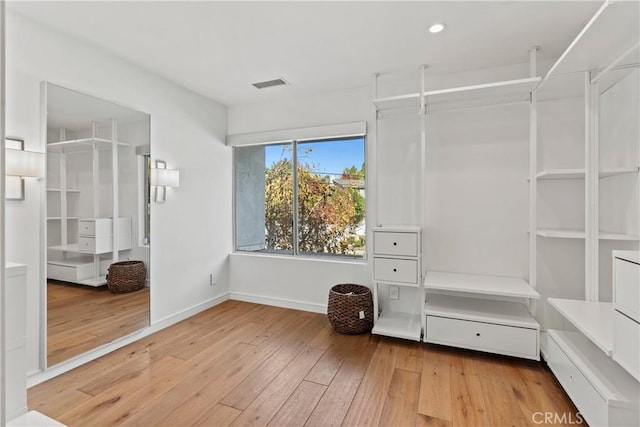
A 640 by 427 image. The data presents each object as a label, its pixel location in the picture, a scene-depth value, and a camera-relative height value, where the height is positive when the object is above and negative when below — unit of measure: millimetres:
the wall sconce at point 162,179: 2873 +332
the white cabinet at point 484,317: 2248 -820
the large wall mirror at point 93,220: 2154 -58
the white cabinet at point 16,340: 1406 -646
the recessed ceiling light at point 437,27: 2109 +1326
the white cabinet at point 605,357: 1331 -822
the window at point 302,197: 3402 +192
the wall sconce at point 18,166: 1905 +304
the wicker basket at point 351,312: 2805 -931
